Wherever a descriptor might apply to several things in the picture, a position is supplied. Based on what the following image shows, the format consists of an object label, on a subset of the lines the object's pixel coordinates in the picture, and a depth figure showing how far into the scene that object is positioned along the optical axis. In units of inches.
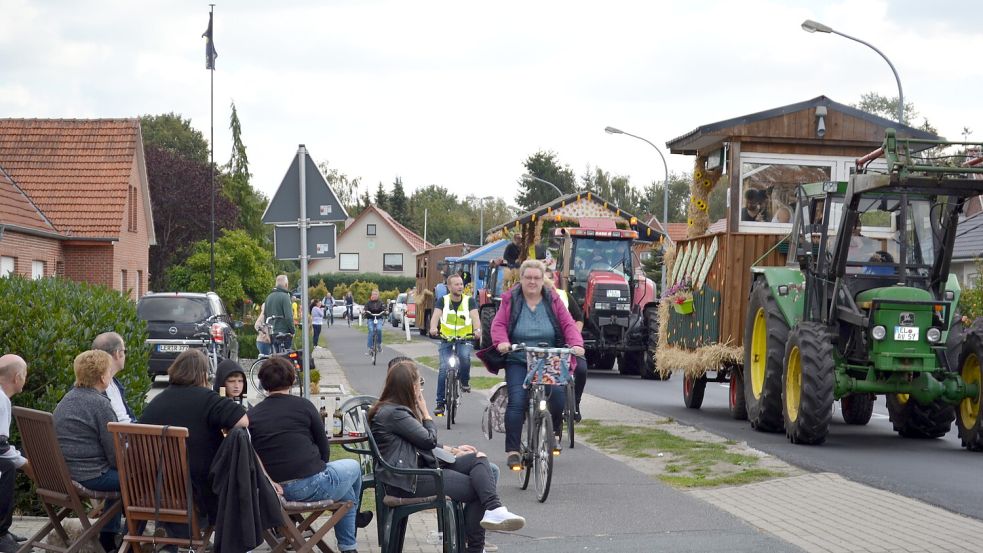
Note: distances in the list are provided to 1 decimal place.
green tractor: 512.7
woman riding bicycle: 419.8
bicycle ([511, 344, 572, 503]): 395.5
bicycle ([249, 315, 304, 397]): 847.5
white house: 4256.9
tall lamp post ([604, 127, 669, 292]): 1640.0
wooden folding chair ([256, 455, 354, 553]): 273.8
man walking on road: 880.3
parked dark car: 888.9
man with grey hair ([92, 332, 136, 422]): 323.3
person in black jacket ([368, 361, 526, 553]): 291.7
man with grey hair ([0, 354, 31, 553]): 300.0
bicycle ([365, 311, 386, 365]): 1247.5
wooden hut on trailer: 644.1
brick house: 1302.9
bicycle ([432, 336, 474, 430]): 624.7
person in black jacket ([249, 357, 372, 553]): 287.9
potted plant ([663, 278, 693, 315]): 689.6
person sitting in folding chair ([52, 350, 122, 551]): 295.0
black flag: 1672.0
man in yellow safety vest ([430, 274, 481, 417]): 645.3
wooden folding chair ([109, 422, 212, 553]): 268.8
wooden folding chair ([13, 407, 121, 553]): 286.8
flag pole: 1608.0
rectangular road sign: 446.6
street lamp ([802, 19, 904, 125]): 971.9
